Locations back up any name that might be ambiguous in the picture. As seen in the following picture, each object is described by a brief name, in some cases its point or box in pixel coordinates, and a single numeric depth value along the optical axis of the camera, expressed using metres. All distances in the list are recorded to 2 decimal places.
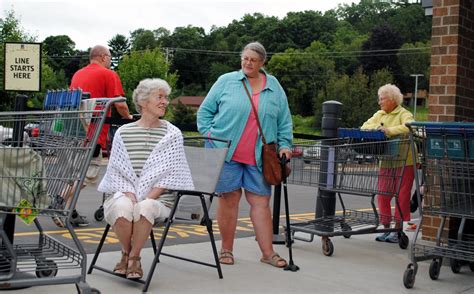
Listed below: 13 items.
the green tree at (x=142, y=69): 66.88
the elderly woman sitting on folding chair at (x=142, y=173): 4.89
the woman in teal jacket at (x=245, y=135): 6.14
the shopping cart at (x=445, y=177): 5.30
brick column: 6.56
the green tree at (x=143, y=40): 120.71
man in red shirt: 8.12
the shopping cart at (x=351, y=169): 6.86
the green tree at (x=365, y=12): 130.50
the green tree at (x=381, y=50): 105.38
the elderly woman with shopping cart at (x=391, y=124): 7.70
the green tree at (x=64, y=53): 109.06
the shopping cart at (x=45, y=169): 4.22
